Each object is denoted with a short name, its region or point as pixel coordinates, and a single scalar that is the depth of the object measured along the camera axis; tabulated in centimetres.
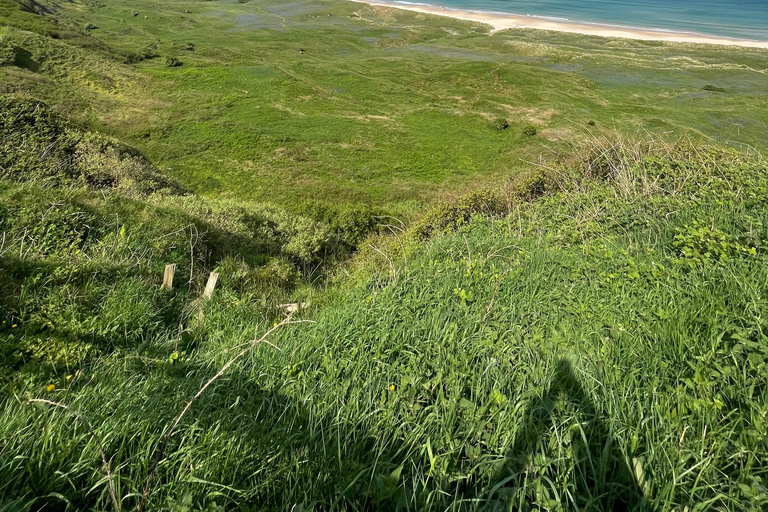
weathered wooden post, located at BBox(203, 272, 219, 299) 465
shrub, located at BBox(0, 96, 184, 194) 963
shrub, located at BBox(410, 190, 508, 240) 1090
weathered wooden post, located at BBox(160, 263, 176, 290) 452
